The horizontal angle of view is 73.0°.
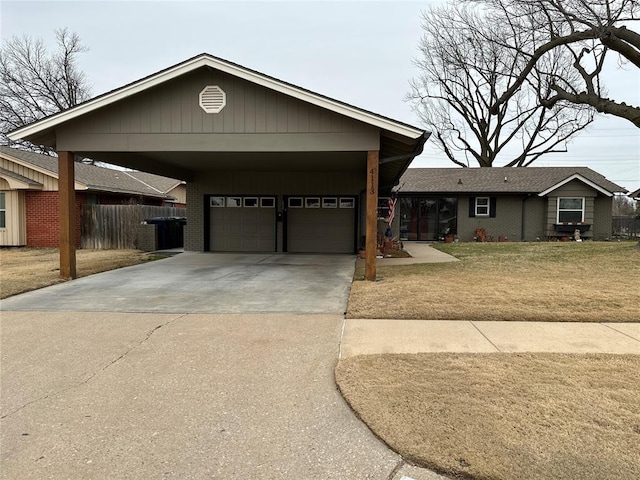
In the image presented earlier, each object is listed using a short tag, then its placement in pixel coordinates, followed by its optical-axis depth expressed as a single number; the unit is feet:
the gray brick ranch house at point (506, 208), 66.74
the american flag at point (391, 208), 49.21
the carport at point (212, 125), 28.07
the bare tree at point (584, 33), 40.14
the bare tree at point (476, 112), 90.33
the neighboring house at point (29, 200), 53.98
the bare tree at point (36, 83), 96.48
